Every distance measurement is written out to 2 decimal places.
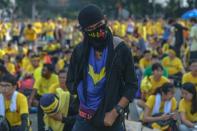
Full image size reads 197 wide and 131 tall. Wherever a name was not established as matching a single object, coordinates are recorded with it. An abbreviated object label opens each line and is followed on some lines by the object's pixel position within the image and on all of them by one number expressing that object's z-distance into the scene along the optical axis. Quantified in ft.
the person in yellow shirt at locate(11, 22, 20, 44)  79.20
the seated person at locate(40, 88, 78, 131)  18.76
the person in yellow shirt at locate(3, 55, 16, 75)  39.50
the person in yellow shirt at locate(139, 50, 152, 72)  38.88
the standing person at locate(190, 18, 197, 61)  39.11
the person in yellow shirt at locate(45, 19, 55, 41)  89.93
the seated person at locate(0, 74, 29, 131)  19.83
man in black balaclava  11.96
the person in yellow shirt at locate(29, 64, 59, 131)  30.60
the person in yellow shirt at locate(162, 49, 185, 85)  38.94
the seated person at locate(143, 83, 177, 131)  23.07
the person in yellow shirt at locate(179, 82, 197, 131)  22.38
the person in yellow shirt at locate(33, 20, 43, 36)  93.04
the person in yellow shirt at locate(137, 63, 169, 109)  27.43
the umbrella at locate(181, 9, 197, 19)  80.10
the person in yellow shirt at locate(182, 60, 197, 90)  27.32
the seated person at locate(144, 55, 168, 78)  29.87
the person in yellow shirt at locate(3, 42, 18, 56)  51.19
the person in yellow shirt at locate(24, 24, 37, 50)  77.05
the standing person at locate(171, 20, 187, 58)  54.03
